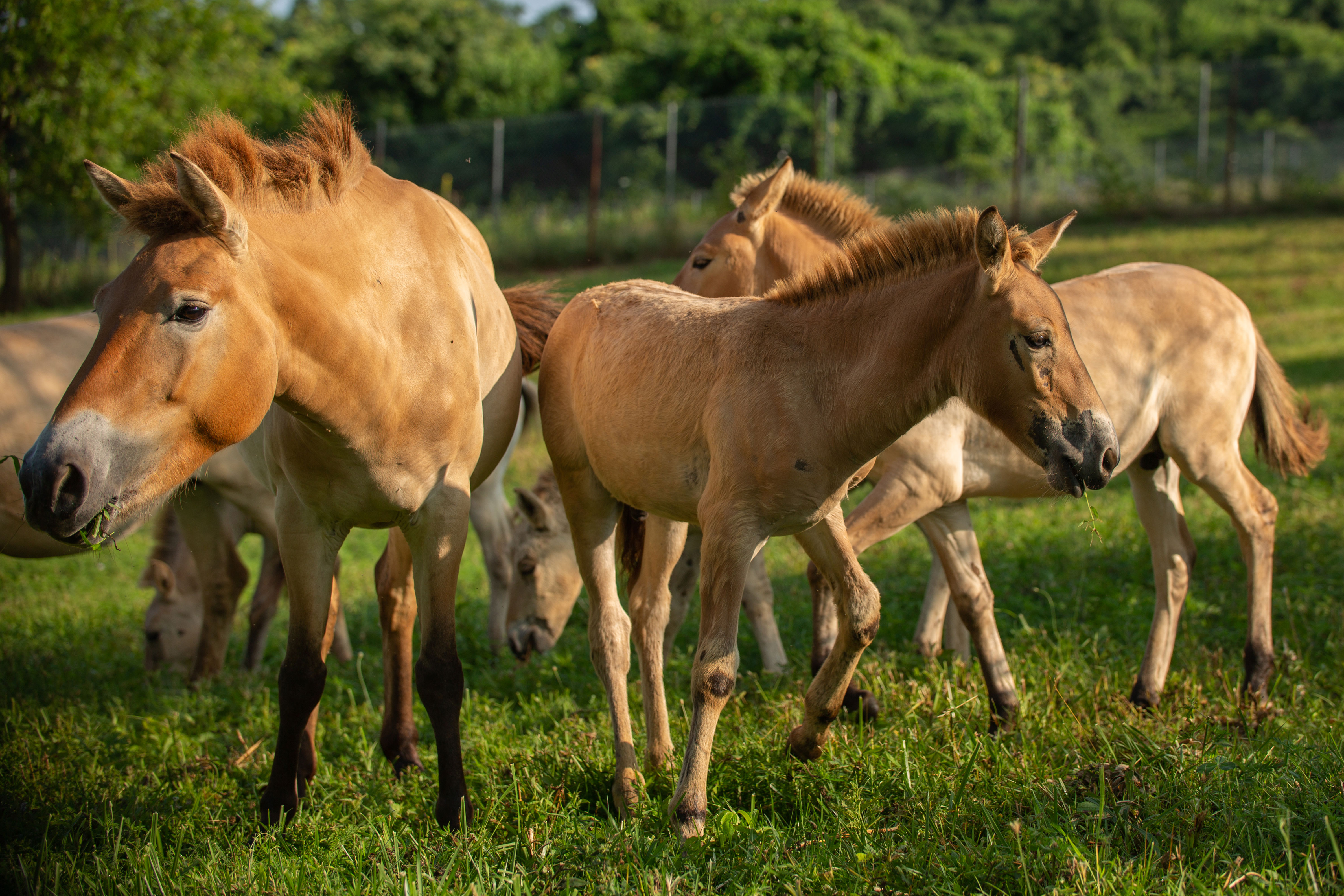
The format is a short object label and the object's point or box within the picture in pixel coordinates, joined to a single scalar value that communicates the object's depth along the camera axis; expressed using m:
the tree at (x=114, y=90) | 13.37
